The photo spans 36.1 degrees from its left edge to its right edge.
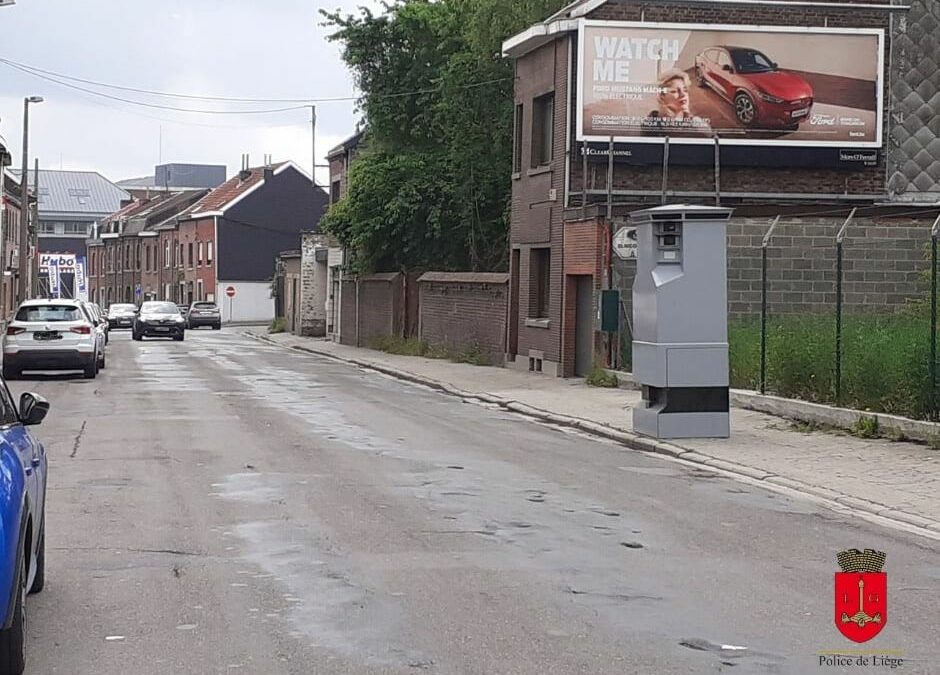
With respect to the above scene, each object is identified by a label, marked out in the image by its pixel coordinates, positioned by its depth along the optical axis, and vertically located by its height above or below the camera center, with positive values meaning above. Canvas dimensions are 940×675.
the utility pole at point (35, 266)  62.09 +0.95
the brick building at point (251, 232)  88.19 +3.67
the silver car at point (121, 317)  70.38 -1.35
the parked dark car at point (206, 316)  74.06 -1.31
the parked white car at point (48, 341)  27.33 -1.00
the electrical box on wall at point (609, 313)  24.38 -0.29
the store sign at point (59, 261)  60.84 +1.16
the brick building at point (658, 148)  28.17 +3.03
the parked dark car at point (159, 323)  54.22 -1.24
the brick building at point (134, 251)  102.12 +2.86
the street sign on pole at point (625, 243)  25.07 +0.92
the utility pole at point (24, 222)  49.36 +2.27
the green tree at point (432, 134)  38.16 +4.47
